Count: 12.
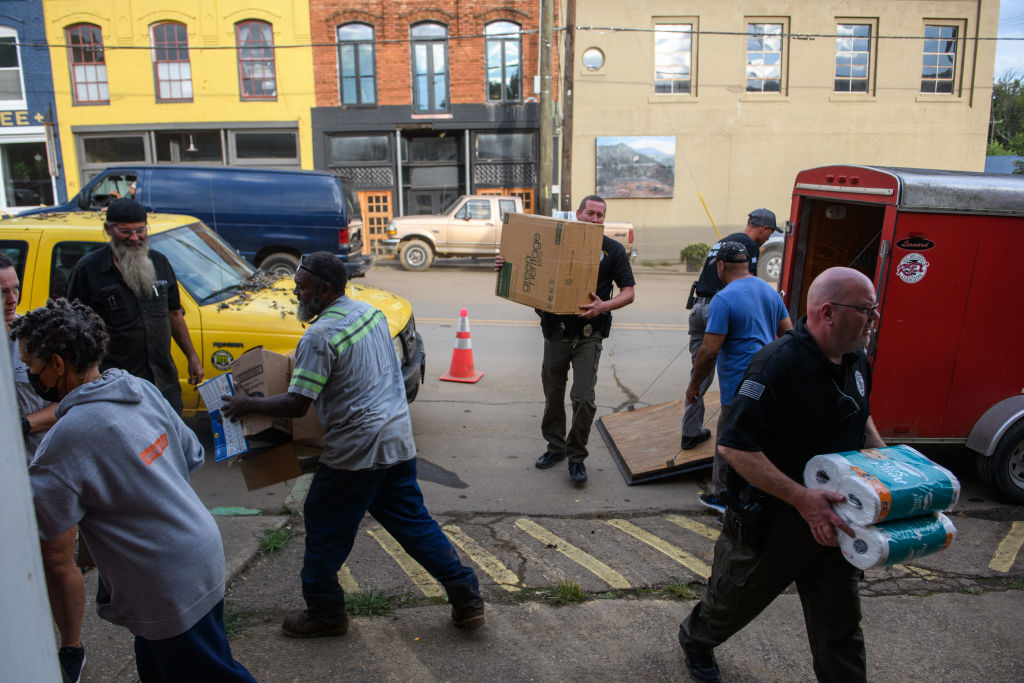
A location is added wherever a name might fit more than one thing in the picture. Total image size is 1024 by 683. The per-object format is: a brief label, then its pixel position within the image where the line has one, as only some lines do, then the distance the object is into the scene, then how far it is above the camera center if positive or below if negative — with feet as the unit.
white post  4.43 -2.41
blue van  42.63 -1.97
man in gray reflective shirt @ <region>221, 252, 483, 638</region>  10.39 -3.99
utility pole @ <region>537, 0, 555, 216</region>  61.98 +3.55
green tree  136.26 +9.22
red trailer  16.57 -3.40
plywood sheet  18.11 -7.20
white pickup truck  59.72 -5.45
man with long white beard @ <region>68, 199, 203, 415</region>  14.55 -2.41
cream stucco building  69.36 +6.68
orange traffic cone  27.32 -7.08
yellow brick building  70.28 +8.26
